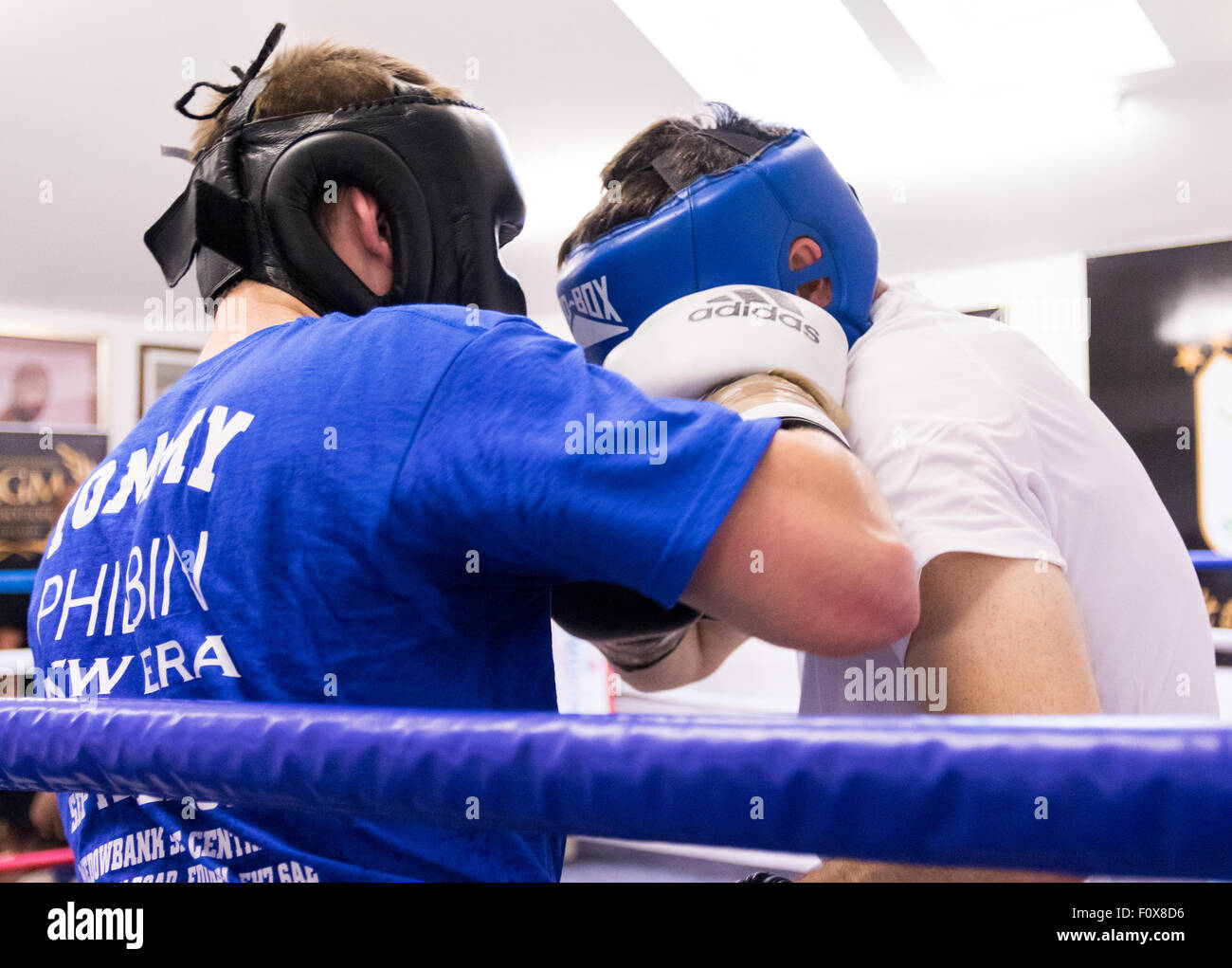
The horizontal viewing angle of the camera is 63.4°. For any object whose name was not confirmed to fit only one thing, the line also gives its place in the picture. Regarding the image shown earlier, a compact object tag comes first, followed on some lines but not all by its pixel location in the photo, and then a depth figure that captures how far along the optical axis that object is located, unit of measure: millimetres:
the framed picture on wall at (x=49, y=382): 6215
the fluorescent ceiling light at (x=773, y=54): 3184
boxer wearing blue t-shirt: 624
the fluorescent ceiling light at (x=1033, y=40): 3109
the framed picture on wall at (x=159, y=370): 6719
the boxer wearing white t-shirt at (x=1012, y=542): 785
